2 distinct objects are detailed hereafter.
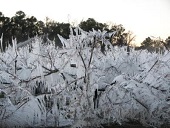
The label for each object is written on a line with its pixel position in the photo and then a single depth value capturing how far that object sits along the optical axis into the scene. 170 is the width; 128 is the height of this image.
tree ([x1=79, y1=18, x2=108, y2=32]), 65.79
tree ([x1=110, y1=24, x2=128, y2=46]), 52.28
